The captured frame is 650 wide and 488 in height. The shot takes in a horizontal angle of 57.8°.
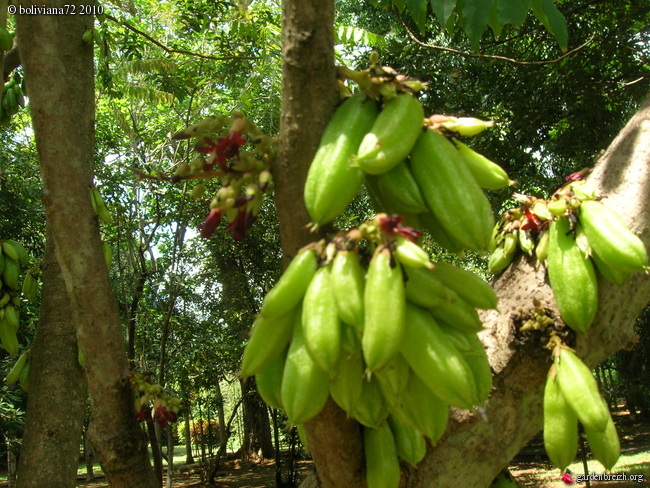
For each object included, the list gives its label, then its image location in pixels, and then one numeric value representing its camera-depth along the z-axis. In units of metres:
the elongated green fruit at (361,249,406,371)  0.78
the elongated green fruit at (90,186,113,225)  1.60
